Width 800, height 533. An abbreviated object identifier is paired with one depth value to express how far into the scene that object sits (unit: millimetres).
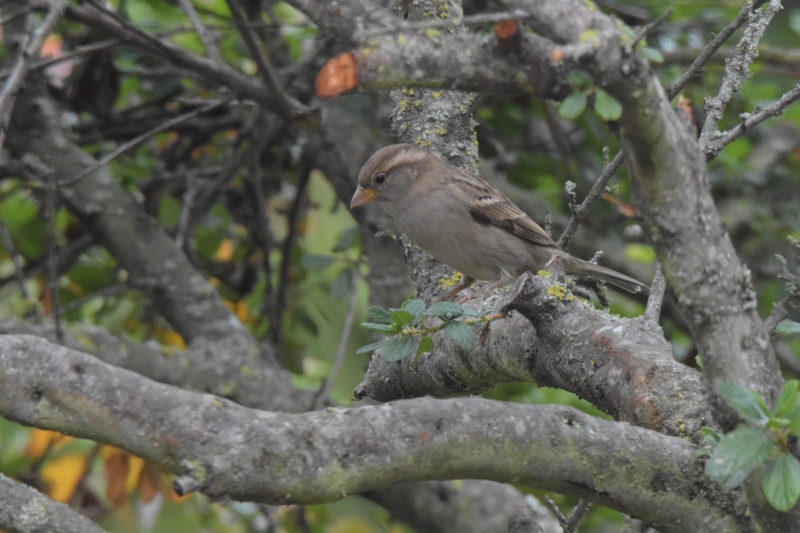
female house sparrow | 7973
